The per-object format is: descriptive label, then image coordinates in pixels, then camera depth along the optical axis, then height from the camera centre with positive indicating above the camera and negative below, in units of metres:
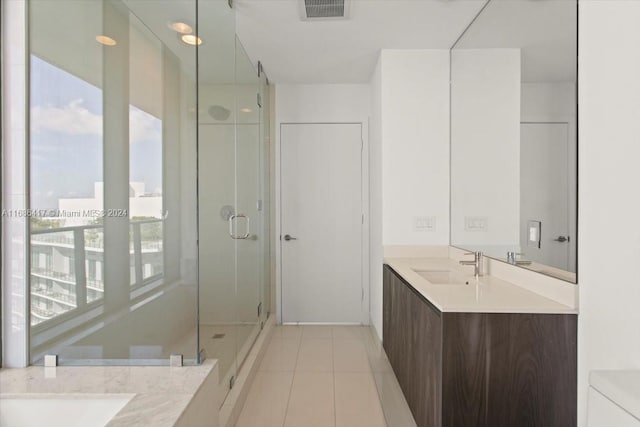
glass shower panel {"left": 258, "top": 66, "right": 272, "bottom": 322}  3.51 +0.10
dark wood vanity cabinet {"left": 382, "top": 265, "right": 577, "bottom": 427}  1.44 -0.65
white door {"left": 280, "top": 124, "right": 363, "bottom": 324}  3.91 -0.17
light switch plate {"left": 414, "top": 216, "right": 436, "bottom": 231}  2.95 -0.12
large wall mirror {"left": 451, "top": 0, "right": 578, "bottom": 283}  1.53 +0.40
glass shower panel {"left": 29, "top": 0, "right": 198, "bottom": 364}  1.62 +0.14
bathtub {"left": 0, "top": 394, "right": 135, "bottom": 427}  1.36 -0.77
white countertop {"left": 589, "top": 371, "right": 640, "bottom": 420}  0.85 -0.45
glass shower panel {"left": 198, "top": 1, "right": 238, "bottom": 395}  1.82 +0.12
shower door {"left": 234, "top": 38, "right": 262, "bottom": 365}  2.61 +0.03
